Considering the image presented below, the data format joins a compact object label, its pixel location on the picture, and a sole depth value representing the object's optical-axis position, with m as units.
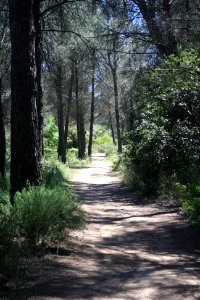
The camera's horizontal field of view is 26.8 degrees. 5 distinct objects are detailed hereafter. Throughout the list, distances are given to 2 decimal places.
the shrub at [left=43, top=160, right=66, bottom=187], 11.03
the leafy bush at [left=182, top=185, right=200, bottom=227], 8.37
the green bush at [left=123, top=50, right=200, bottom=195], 11.82
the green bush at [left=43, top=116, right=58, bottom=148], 48.19
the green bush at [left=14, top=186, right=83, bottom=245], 6.57
